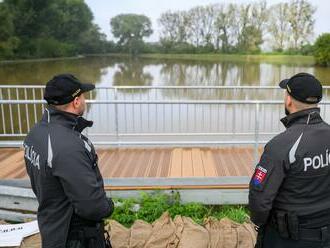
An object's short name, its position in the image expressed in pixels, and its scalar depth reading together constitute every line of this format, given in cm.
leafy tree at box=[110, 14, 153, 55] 6860
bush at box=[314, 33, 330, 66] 3319
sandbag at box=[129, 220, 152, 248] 384
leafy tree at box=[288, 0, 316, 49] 4778
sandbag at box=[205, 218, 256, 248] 384
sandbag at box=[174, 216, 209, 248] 378
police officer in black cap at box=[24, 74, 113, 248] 208
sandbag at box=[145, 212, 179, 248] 380
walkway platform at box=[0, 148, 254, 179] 520
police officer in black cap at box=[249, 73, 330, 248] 215
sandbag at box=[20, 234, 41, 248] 386
